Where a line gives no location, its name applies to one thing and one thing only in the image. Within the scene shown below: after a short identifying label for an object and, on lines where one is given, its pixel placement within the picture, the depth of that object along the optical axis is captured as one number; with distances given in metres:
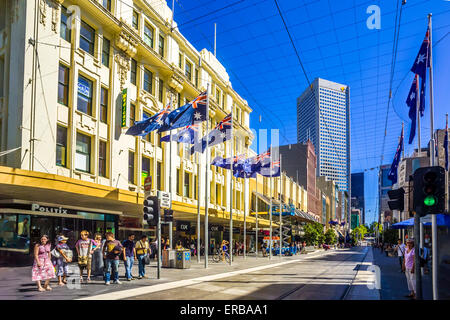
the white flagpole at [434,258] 8.67
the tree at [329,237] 73.75
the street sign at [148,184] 16.48
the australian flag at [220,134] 25.70
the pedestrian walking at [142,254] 16.27
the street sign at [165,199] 19.61
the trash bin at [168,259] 22.30
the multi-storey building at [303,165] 93.73
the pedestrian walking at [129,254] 15.43
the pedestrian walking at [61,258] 13.71
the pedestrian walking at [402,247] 17.89
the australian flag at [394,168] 29.98
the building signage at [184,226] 34.68
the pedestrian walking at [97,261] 15.10
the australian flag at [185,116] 21.84
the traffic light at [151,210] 15.71
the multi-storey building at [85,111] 18.22
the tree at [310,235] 55.16
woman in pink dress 12.20
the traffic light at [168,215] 20.12
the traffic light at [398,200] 11.31
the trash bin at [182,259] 21.64
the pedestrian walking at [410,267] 12.00
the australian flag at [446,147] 28.33
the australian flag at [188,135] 25.03
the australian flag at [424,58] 16.56
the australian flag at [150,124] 22.25
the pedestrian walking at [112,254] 14.16
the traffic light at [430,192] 8.73
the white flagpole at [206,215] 22.42
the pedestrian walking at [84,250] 13.91
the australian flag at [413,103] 18.09
